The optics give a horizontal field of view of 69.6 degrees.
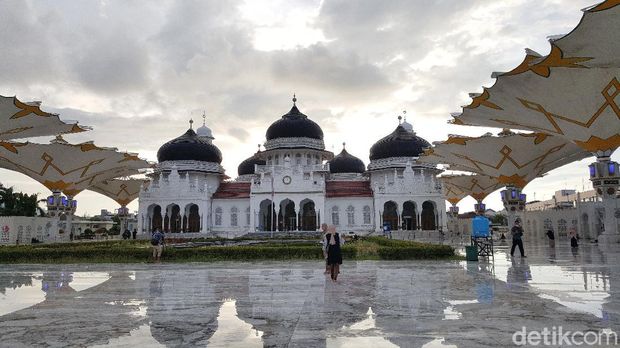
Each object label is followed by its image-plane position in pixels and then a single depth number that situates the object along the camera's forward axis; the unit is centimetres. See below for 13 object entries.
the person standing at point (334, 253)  1172
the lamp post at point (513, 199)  4406
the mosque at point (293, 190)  4912
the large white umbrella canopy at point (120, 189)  6362
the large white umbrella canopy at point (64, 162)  3978
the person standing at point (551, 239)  2714
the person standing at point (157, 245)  1867
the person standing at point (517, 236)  1870
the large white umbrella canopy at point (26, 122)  2439
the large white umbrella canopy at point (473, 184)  6200
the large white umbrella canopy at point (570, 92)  1694
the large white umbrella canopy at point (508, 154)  3672
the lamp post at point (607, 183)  2894
